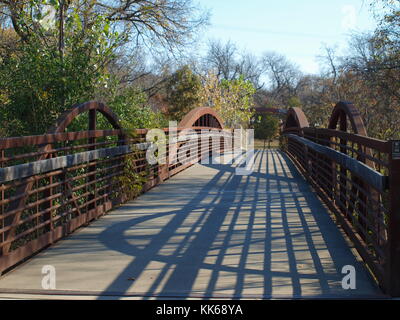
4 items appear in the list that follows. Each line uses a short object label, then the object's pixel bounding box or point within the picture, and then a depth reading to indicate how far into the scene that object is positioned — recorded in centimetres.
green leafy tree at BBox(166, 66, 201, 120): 3612
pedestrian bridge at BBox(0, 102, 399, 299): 473
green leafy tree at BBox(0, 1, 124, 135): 1020
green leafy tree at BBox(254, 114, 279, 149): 5388
